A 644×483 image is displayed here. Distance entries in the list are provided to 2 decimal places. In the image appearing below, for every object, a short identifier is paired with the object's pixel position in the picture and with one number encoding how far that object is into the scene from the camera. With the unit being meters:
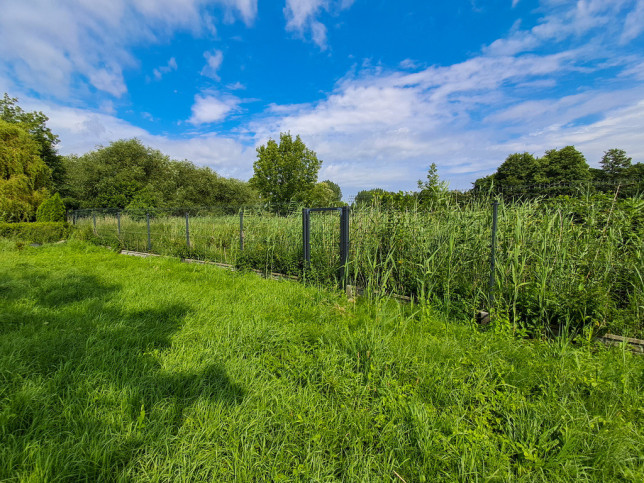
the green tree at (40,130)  19.77
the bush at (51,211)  13.40
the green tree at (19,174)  13.88
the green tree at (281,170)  25.11
